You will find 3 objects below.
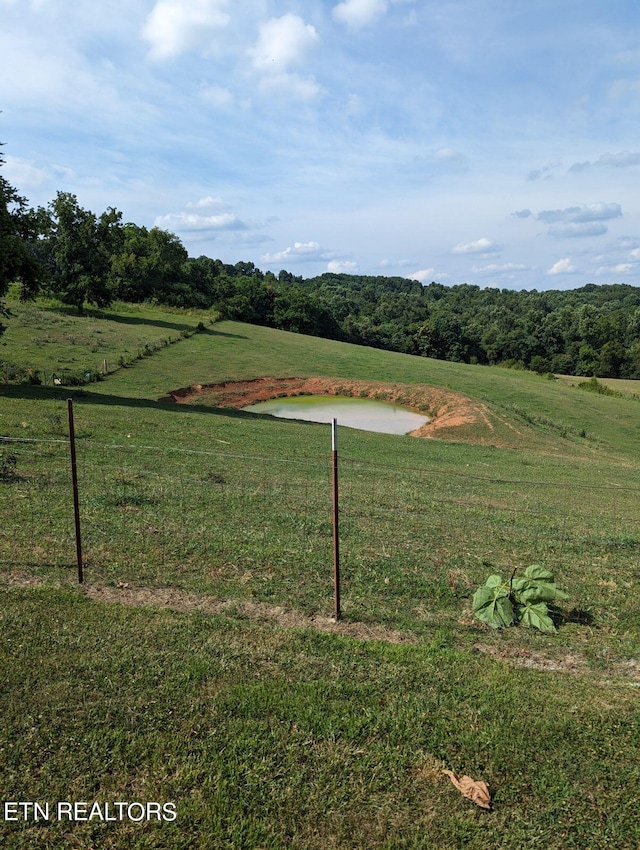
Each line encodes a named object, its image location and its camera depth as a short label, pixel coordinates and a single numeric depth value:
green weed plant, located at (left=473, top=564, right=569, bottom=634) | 6.41
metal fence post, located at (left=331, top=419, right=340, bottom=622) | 6.15
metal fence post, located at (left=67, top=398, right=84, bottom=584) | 6.79
